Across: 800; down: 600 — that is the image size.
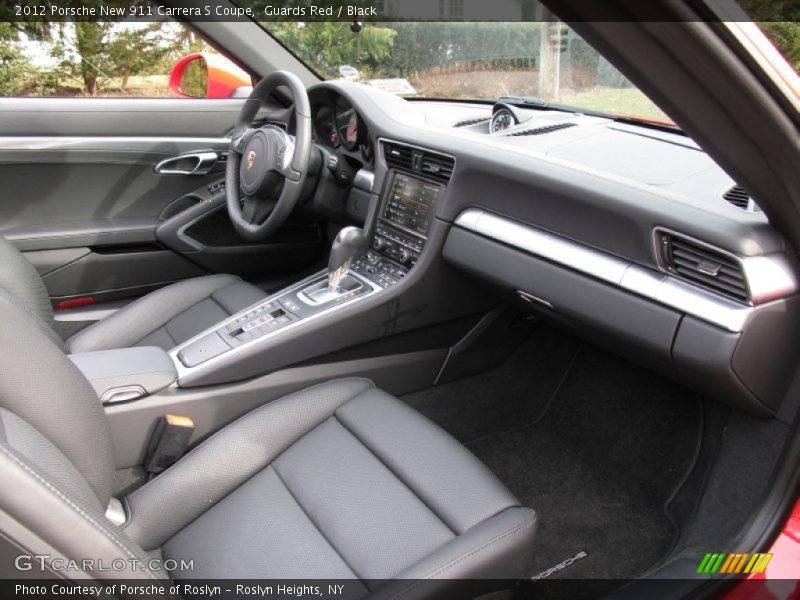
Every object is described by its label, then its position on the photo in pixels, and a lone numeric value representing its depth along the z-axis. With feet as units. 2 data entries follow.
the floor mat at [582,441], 6.23
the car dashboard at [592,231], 4.37
